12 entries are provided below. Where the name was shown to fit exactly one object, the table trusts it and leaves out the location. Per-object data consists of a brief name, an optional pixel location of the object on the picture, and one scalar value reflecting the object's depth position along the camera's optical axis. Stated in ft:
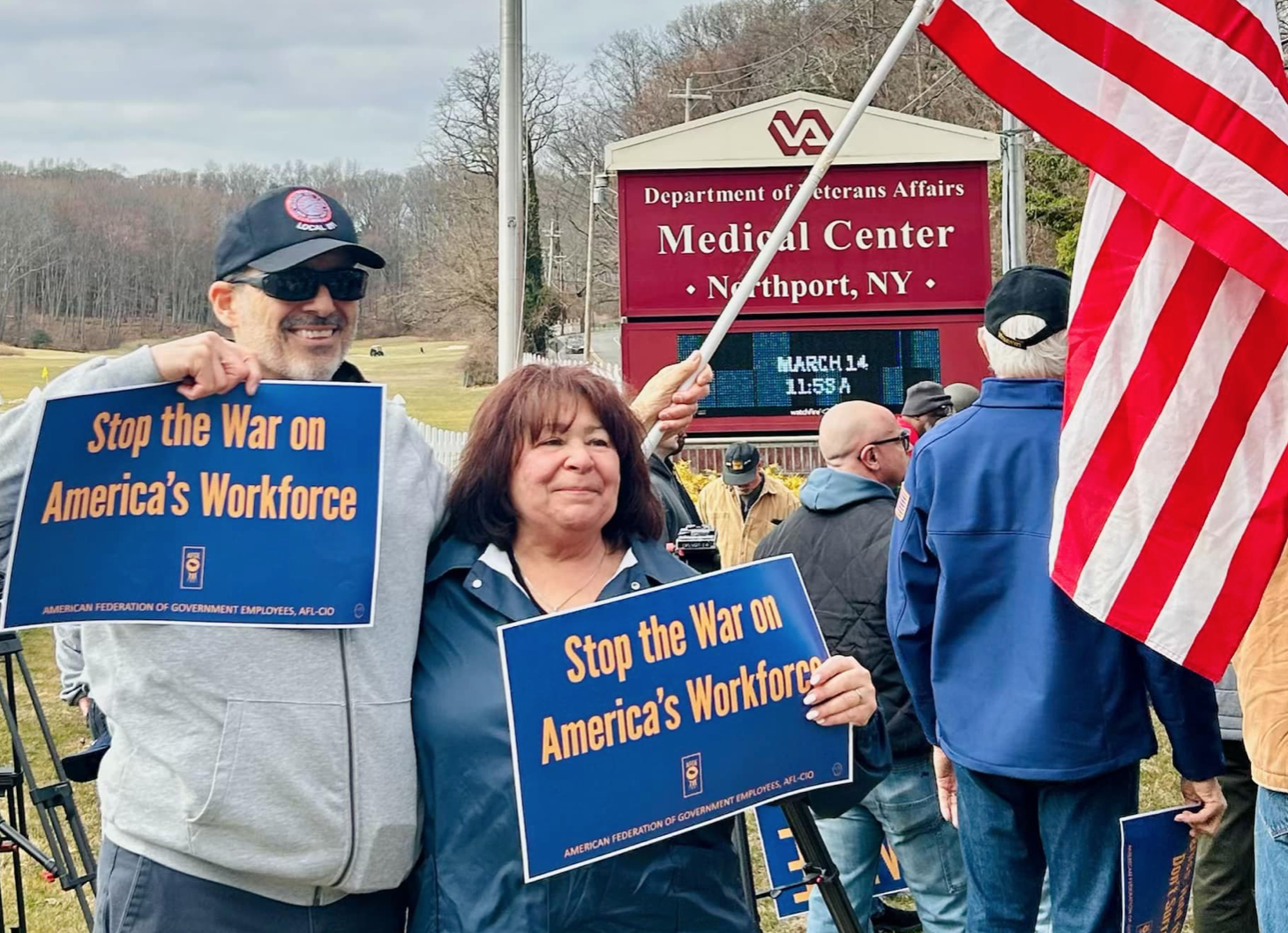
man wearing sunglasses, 5.86
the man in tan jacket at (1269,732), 7.73
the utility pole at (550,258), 143.54
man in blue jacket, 9.58
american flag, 8.30
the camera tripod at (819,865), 6.87
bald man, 12.48
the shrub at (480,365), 114.11
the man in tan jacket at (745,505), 26.35
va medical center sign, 29.63
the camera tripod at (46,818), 12.66
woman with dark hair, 6.07
